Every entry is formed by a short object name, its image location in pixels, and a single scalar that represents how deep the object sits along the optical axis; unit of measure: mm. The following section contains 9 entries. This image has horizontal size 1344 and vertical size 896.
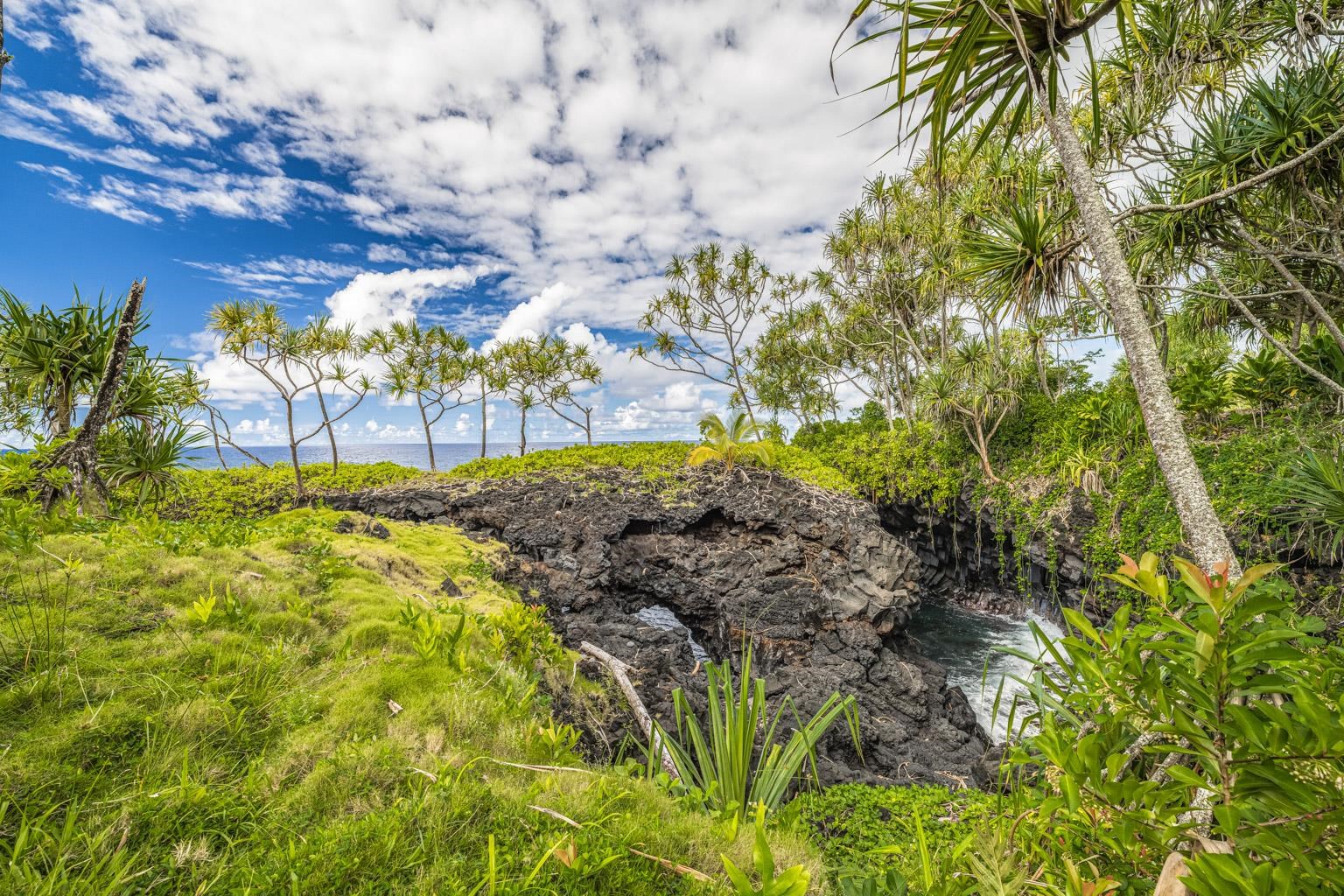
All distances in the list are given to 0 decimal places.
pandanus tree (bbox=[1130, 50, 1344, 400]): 4078
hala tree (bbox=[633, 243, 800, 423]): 16688
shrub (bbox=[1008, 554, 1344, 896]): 832
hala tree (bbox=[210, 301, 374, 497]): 12102
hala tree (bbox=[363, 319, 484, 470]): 18219
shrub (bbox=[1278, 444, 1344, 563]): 4059
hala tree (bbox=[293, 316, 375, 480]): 14094
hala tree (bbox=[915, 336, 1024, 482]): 9820
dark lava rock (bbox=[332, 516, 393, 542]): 6587
